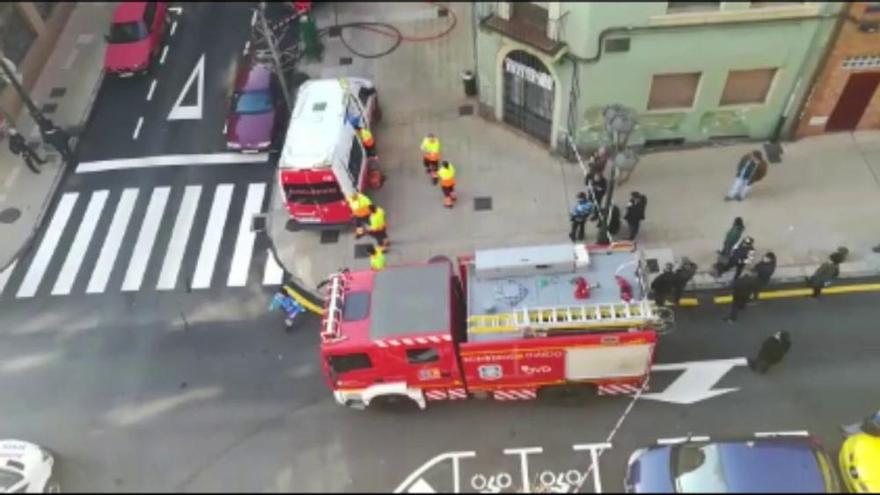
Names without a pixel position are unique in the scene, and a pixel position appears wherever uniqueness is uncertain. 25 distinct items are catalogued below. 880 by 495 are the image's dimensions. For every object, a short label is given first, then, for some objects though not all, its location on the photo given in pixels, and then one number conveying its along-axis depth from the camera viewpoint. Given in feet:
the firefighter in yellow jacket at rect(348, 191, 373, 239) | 60.39
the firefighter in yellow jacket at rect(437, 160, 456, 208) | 62.34
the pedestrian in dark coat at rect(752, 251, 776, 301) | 53.93
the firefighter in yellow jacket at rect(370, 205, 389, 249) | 59.82
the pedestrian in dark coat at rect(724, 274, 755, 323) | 53.31
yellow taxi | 45.27
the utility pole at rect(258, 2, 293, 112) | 63.04
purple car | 71.72
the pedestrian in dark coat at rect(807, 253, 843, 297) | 53.52
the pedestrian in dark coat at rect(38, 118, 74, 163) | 71.00
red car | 80.18
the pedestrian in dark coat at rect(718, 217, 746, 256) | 54.08
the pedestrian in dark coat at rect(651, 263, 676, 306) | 53.21
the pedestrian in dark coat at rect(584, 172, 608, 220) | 60.08
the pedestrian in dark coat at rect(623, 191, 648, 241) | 57.52
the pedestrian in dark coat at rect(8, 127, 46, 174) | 70.03
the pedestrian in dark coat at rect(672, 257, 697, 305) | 53.31
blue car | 42.88
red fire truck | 46.26
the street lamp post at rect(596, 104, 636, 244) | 47.83
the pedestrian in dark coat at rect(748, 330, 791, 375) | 49.36
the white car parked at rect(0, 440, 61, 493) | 49.52
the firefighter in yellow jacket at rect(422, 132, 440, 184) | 64.03
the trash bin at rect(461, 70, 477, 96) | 73.75
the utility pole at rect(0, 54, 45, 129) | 67.97
